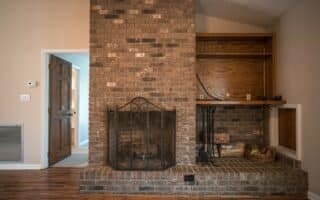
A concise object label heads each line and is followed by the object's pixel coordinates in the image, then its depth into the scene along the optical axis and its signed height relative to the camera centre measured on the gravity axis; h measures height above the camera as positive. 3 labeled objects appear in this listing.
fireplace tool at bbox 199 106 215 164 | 4.01 -0.50
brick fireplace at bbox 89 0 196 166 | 3.63 +0.60
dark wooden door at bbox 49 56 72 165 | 4.64 -0.18
